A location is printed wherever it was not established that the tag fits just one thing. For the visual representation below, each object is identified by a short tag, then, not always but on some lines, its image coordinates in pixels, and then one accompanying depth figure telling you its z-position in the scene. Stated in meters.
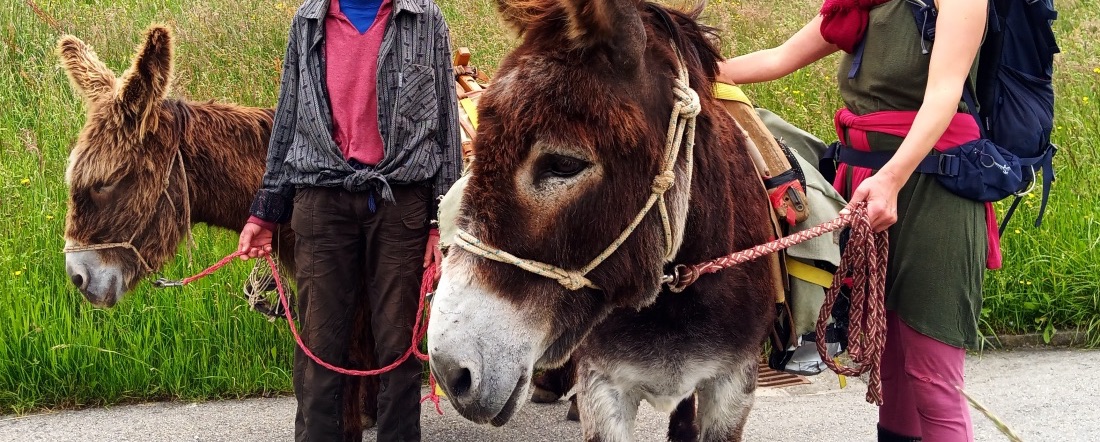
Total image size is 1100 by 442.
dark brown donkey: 1.90
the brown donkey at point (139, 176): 3.74
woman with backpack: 2.52
